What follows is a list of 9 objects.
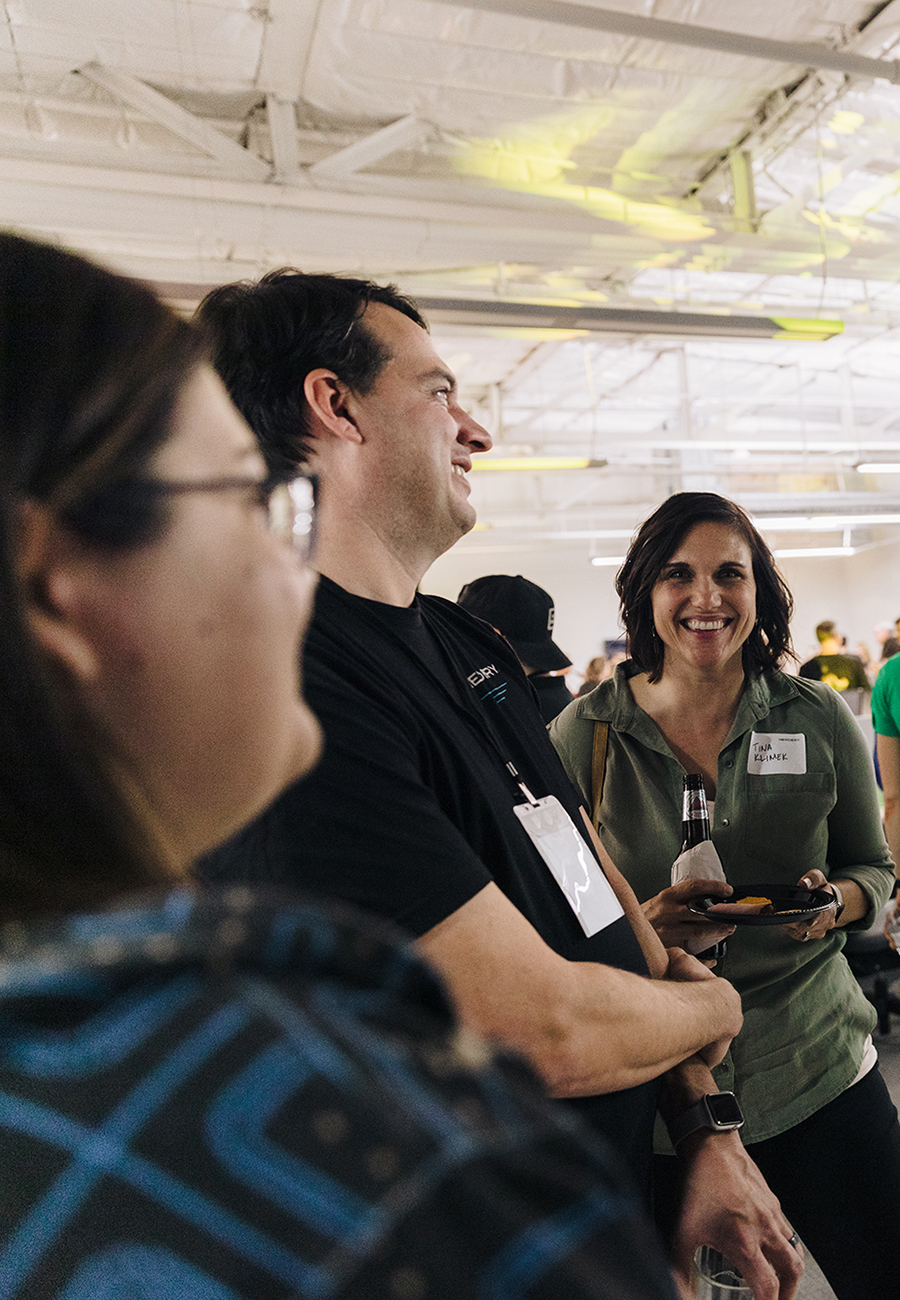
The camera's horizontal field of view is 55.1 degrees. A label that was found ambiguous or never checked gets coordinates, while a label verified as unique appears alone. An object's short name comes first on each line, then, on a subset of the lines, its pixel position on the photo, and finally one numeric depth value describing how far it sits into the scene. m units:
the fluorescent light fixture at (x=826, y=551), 11.91
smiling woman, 1.47
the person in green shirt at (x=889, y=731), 3.08
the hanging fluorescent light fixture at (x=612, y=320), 4.51
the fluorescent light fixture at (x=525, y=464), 7.39
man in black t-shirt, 0.81
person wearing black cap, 2.87
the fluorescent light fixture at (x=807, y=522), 10.25
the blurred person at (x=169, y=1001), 0.27
